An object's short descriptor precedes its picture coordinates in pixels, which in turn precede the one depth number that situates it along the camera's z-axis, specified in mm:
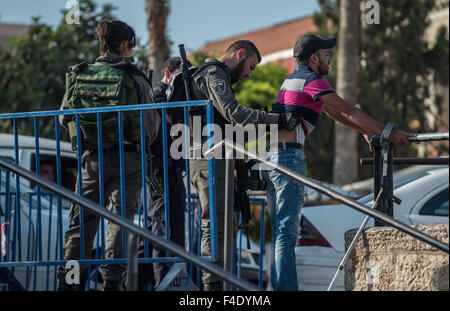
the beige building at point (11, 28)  55859
